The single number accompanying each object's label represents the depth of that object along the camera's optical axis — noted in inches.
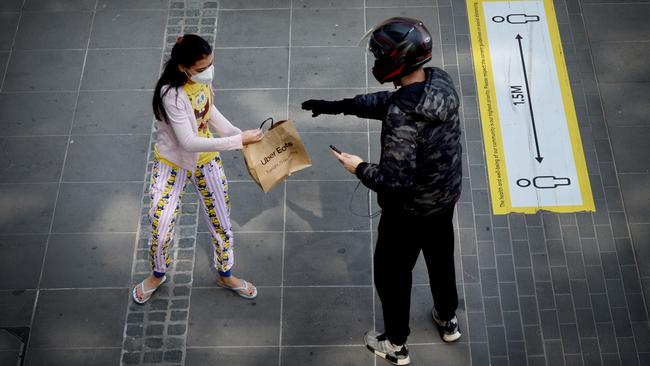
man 150.6
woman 168.2
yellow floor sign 240.5
